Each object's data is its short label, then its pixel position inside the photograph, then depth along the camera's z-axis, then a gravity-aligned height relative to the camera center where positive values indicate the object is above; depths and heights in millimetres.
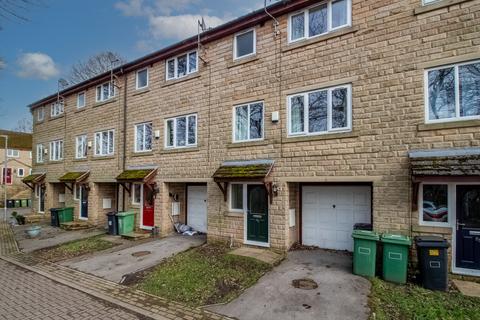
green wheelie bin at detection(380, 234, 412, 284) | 6828 -2191
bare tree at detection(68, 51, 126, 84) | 29641 +10053
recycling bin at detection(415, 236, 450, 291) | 6441 -2172
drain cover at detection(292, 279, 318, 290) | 6699 -2792
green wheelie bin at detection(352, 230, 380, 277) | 7141 -2154
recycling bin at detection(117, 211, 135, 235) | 13575 -2729
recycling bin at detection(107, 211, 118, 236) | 13773 -2776
